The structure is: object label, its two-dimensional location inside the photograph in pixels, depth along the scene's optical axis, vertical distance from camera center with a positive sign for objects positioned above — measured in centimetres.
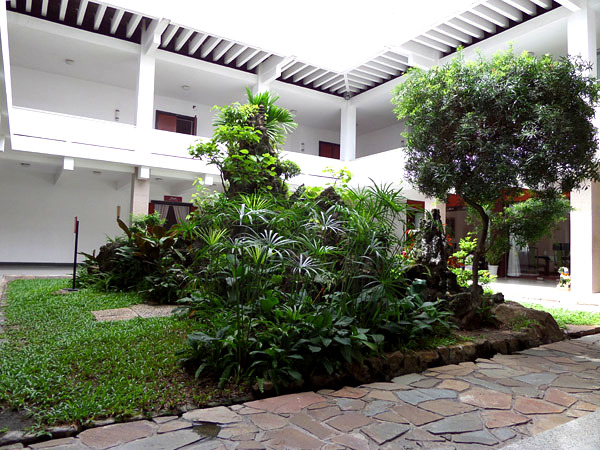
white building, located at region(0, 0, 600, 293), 1015 +519
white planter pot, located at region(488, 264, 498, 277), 1454 -61
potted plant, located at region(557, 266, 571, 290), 1088 -70
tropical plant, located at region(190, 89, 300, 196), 599 +149
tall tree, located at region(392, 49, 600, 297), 465 +141
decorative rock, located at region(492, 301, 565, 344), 498 -83
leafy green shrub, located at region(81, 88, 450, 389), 318 -48
